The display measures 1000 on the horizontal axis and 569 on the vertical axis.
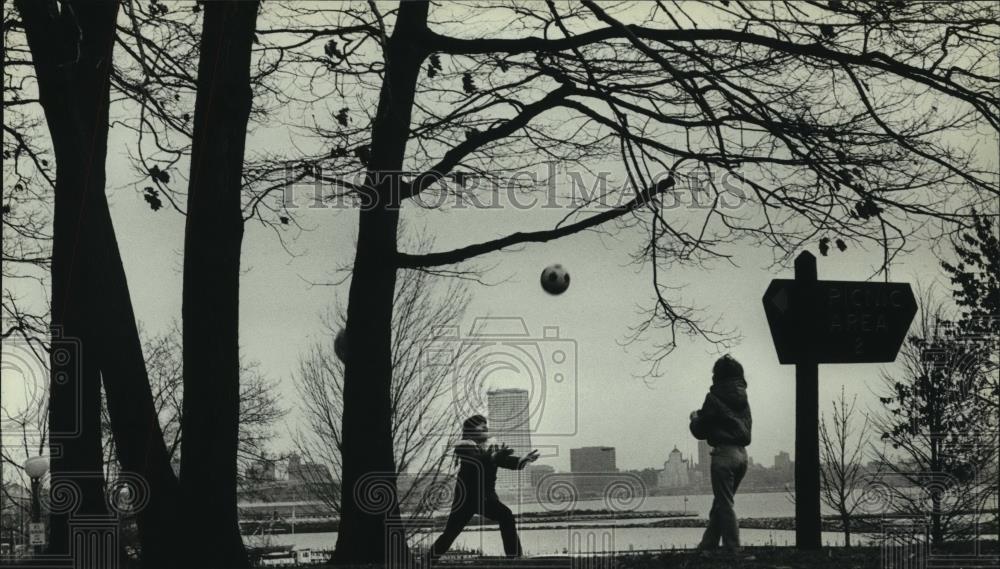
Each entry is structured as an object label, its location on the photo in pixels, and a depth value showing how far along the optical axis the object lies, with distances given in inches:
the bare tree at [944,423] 1135.6
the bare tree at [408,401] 1288.1
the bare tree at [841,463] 1347.2
